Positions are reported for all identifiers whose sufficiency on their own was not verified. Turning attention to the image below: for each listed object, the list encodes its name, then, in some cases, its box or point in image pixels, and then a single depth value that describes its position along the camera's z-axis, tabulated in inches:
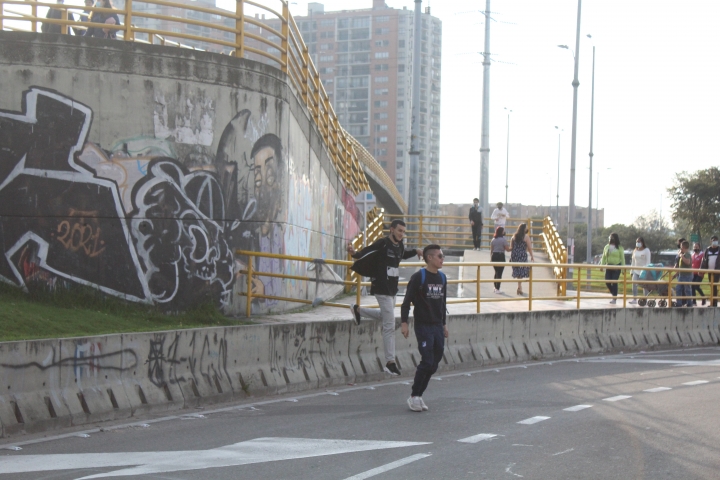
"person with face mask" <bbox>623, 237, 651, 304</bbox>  893.2
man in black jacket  467.8
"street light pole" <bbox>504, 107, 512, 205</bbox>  3069.4
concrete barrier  343.3
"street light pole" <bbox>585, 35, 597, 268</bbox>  1616.6
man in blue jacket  404.8
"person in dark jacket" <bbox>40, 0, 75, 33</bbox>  628.1
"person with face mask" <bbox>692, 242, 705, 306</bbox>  929.5
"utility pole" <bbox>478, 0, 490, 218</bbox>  1386.6
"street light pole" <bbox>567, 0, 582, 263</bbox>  1343.6
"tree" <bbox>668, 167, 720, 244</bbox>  2490.2
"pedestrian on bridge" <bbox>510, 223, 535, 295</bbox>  895.9
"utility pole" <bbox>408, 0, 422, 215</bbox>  1252.5
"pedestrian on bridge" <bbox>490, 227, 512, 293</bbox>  894.4
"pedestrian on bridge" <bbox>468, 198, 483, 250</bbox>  1317.7
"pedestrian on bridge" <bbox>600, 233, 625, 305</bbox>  873.5
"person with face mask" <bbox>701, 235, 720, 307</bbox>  914.1
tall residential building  6200.8
